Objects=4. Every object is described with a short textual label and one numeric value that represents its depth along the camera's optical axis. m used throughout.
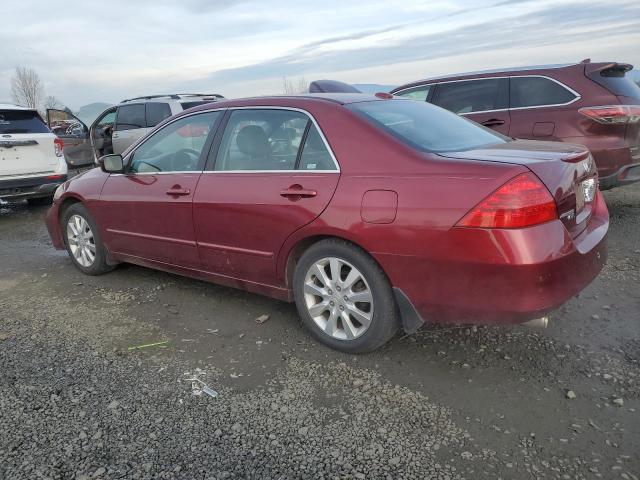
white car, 7.97
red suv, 5.82
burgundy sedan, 2.71
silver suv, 10.08
